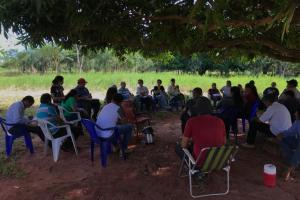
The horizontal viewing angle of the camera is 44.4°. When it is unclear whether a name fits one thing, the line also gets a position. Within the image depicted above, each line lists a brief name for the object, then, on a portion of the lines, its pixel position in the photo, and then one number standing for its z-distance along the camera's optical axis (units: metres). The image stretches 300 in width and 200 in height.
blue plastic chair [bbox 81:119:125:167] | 6.61
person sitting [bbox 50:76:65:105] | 9.85
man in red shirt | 5.15
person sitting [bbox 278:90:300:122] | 8.09
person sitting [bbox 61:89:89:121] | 8.45
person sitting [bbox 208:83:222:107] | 13.35
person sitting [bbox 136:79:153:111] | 12.80
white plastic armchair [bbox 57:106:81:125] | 7.93
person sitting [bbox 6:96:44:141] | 7.56
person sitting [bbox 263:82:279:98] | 11.09
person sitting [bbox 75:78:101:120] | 10.33
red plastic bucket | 5.48
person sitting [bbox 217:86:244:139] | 8.19
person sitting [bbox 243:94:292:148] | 6.71
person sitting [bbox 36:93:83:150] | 7.34
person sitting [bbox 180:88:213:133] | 8.05
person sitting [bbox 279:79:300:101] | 9.71
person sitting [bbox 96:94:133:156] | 6.76
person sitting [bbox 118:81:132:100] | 12.29
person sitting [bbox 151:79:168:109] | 13.49
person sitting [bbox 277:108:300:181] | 5.83
